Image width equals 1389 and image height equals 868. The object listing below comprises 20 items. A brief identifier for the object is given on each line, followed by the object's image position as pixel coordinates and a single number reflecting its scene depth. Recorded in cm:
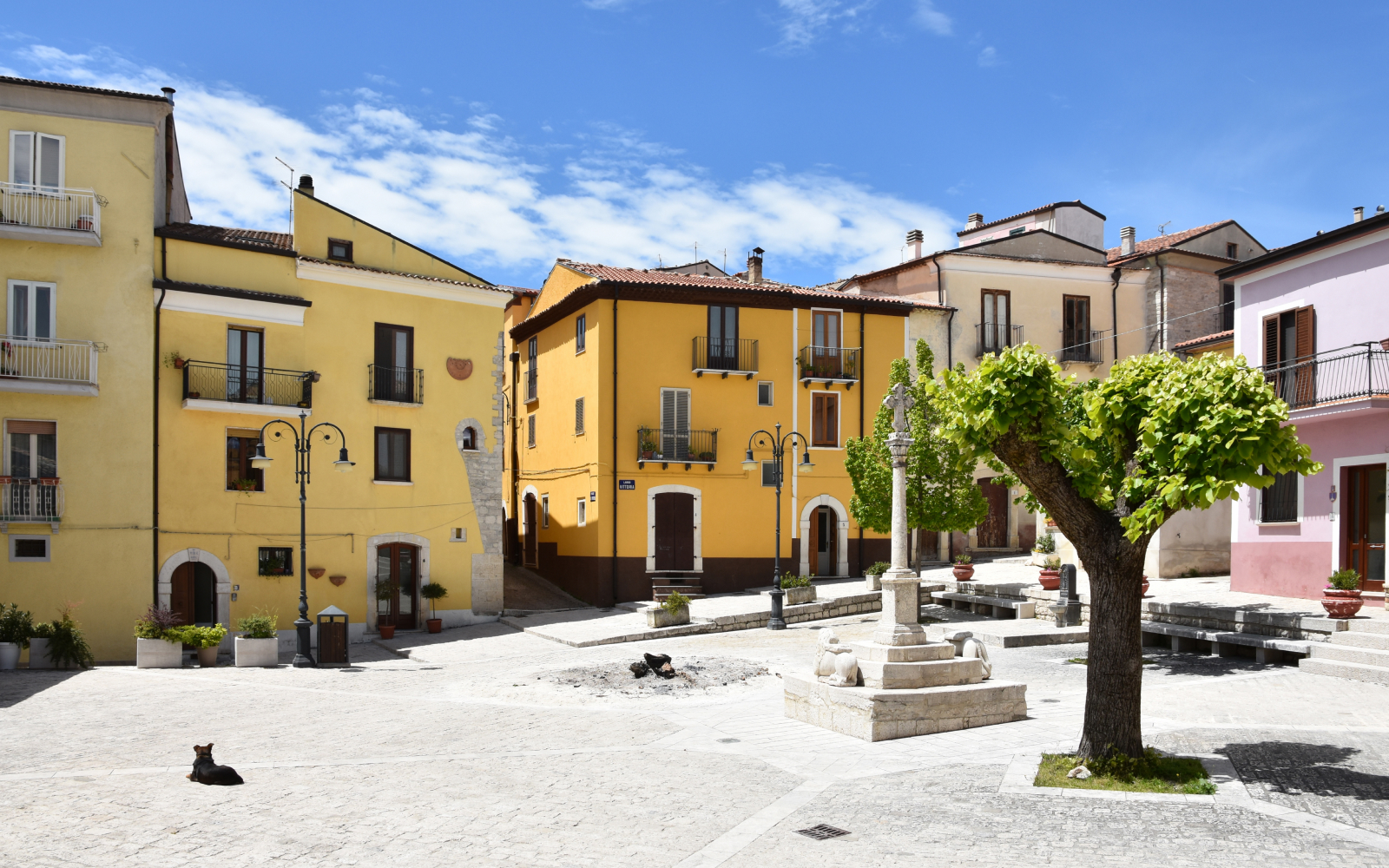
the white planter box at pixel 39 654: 1947
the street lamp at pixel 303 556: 1981
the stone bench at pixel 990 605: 2198
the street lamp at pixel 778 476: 2381
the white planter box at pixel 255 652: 1962
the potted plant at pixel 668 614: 2369
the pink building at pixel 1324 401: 1902
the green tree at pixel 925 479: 2381
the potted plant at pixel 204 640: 1947
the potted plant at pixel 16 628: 1920
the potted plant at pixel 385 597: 2484
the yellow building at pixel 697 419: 2961
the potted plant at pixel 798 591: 2522
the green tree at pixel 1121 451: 883
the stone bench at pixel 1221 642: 1623
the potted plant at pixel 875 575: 2598
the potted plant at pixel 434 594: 2573
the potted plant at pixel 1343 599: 1636
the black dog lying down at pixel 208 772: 953
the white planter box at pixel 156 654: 1917
